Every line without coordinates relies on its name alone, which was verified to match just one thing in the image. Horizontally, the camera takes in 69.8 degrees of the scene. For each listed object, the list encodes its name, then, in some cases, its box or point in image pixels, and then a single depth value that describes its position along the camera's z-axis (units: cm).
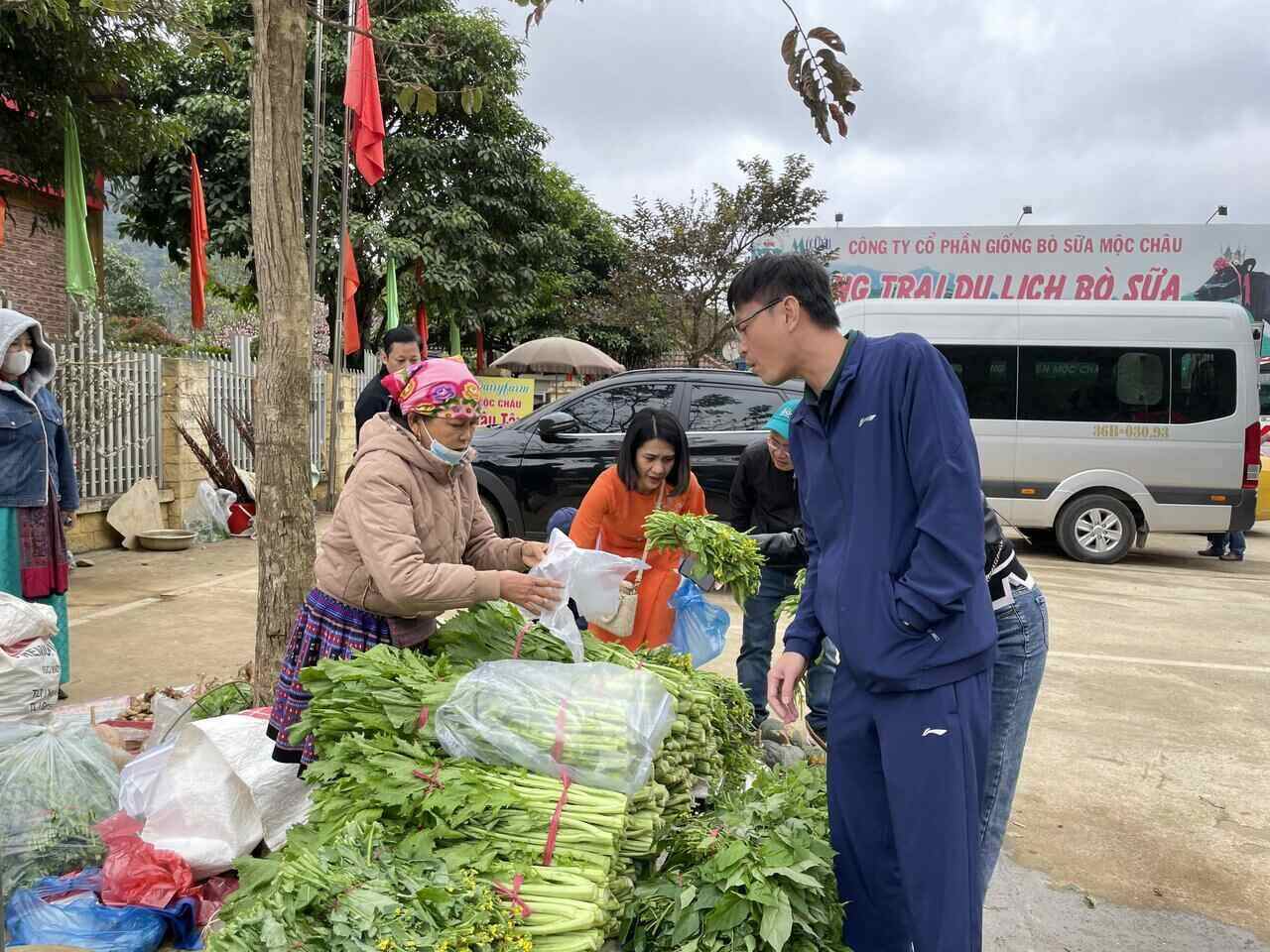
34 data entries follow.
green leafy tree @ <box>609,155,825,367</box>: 1870
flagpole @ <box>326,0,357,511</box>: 910
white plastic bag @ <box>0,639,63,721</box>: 365
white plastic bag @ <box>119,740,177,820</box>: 299
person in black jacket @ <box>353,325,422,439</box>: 593
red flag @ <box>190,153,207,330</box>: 1155
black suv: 809
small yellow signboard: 1351
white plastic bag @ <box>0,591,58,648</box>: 377
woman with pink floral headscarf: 254
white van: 974
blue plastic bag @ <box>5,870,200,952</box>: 255
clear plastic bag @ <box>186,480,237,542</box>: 1048
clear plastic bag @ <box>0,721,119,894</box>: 286
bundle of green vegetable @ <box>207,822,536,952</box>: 182
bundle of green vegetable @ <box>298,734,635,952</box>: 199
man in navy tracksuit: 191
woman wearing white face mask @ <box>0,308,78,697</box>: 452
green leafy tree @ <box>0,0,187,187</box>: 806
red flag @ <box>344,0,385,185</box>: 835
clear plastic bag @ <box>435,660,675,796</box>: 226
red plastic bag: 270
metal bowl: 952
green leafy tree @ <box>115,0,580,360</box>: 1565
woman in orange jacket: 396
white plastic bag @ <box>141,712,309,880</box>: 287
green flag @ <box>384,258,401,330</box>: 1462
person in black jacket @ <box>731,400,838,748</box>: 439
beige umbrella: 1738
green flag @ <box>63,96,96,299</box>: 878
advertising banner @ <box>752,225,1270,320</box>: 2264
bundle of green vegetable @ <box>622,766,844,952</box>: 204
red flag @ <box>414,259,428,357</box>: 1825
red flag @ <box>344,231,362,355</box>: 1190
